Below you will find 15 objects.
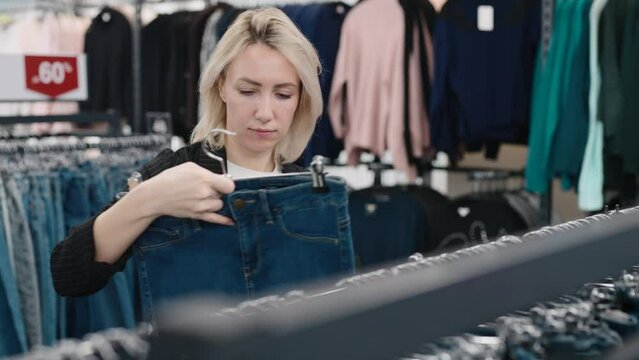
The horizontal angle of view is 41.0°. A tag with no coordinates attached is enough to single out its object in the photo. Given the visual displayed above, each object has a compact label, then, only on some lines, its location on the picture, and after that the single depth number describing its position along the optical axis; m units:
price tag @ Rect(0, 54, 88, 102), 3.15
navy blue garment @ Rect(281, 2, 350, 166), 4.32
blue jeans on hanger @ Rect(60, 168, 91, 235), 3.01
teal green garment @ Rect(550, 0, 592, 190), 3.52
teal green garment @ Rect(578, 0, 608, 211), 3.45
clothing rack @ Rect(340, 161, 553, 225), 3.75
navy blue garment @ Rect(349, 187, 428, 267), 3.95
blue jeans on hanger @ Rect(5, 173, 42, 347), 2.82
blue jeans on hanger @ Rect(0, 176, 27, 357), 2.70
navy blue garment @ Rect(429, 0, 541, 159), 3.82
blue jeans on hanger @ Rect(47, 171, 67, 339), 2.94
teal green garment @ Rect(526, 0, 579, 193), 3.57
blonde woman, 1.43
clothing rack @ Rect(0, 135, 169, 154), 2.95
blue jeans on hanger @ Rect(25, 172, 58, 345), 2.88
